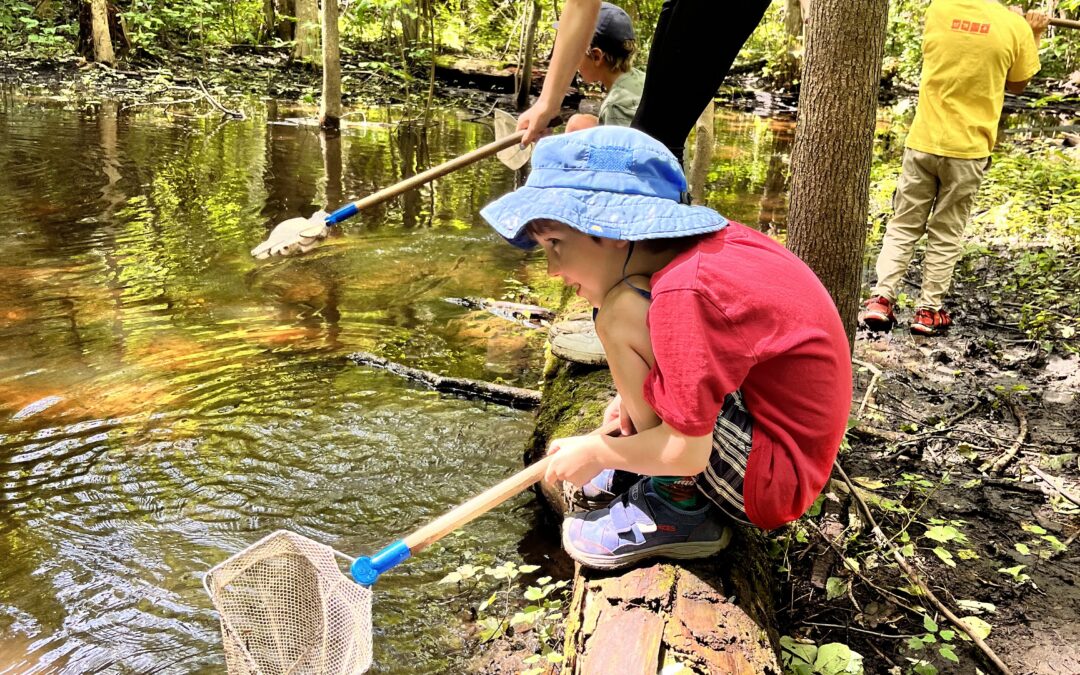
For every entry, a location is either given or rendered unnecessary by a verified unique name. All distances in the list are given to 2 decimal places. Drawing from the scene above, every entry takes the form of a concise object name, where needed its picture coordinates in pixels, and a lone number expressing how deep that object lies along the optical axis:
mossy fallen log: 1.64
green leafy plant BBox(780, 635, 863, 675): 1.84
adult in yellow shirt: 4.34
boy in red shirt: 1.57
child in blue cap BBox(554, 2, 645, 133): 3.60
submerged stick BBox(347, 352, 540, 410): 3.99
